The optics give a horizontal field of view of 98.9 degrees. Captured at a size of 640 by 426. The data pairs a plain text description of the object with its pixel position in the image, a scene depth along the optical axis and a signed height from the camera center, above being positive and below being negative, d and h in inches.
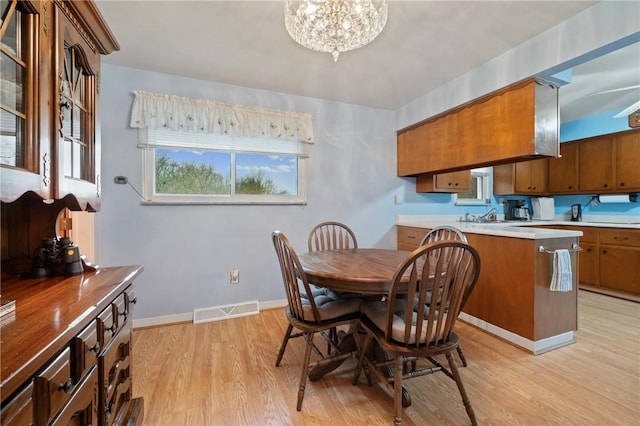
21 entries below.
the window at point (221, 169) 101.2 +16.6
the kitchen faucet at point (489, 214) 151.7 -2.7
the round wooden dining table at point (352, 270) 55.8 -13.8
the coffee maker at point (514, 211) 162.9 -1.1
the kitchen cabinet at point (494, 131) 83.4 +27.7
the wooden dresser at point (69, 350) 22.6 -14.5
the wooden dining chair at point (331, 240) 100.3 -11.8
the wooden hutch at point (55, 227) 25.5 -2.8
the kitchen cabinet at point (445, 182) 136.3 +14.0
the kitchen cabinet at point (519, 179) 159.0 +18.2
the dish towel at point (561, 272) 79.4 -18.4
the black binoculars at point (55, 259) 45.3 -8.2
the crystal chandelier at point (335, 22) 56.6 +40.6
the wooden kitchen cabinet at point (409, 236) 126.5 -12.9
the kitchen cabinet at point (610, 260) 125.3 -25.0
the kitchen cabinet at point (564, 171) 158.6 +22.7
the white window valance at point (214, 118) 96.4 +35.6
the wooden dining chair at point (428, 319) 48.4 -20.4
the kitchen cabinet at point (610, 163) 135.4 +24.3
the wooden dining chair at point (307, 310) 58.9 -23.2
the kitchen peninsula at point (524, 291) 80.7 -25.7
